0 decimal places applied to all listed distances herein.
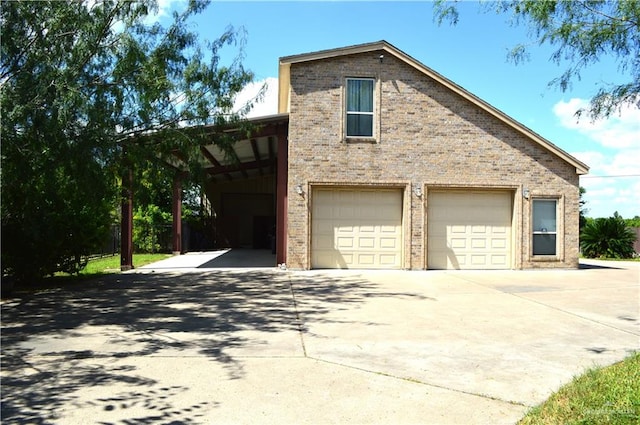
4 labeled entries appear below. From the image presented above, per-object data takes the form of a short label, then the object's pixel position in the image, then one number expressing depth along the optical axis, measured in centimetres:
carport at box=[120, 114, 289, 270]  1278
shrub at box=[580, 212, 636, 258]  2425
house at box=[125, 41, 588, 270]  1530
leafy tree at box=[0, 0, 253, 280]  755
